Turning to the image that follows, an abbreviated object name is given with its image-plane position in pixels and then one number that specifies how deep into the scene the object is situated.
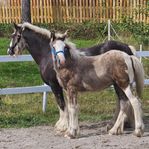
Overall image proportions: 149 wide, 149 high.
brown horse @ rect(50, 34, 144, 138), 10.98
